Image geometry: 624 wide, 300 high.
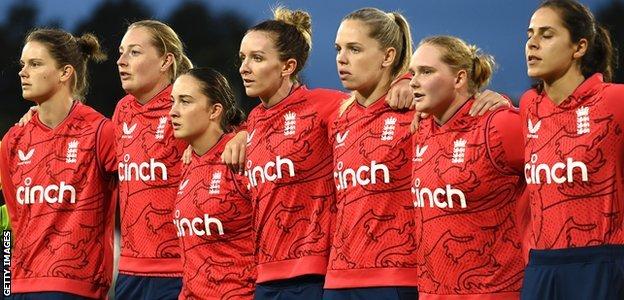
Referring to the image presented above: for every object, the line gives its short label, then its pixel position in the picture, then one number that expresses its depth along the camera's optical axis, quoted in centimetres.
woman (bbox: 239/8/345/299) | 1045
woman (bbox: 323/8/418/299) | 992
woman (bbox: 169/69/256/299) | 1095
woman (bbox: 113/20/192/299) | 1145
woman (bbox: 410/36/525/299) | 947
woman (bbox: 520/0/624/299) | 886
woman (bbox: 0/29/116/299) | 1181
